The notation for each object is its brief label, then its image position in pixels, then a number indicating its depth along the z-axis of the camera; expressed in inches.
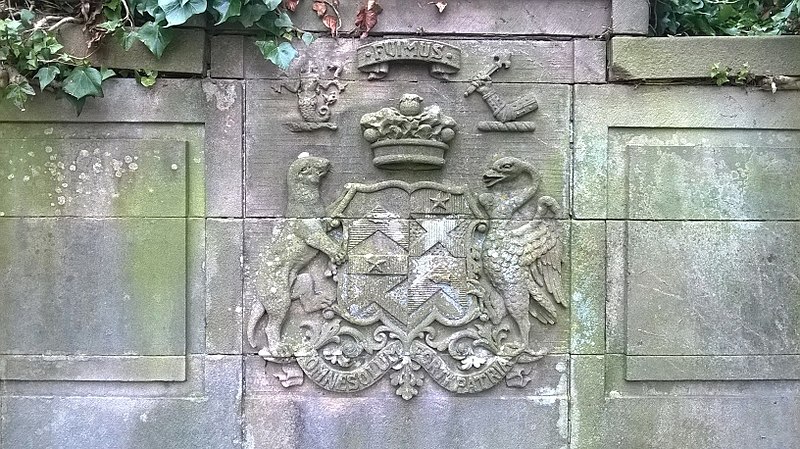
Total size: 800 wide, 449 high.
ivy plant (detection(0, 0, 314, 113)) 131.5
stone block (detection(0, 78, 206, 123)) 141.0
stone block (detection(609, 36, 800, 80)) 143.1
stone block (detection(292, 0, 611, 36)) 144.9
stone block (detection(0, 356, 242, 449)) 141.7
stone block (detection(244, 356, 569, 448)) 145.2
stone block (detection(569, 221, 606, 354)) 146.1
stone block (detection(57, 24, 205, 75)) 139.2
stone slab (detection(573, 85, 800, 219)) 145.3
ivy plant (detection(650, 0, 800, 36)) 151.8
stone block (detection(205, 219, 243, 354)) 143.5
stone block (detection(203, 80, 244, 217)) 143.3
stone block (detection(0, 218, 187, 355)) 140.8
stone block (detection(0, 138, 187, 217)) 140.5
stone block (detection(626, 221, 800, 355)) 145.7
